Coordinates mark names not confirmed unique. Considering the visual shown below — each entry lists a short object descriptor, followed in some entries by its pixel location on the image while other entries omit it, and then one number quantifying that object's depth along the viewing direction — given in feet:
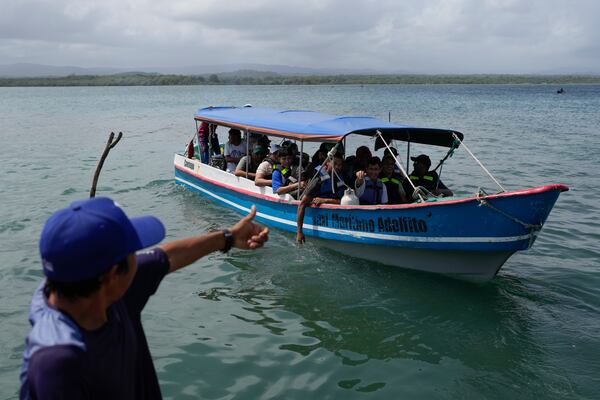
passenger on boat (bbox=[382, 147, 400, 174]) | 30.54
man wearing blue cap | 5.40
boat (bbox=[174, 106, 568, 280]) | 22.81
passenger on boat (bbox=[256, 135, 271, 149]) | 39.96
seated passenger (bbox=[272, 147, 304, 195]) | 33.84
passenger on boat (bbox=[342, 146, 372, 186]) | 32.71
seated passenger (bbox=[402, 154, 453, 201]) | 31.68
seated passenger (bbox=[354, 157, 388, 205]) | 29.60
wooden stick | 29.69
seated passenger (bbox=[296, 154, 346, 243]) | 30.53
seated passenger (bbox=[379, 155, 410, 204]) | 31.14
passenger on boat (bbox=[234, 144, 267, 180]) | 38.81
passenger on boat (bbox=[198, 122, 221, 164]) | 45.39
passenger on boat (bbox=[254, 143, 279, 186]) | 35.65
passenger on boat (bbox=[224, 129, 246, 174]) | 42.83
